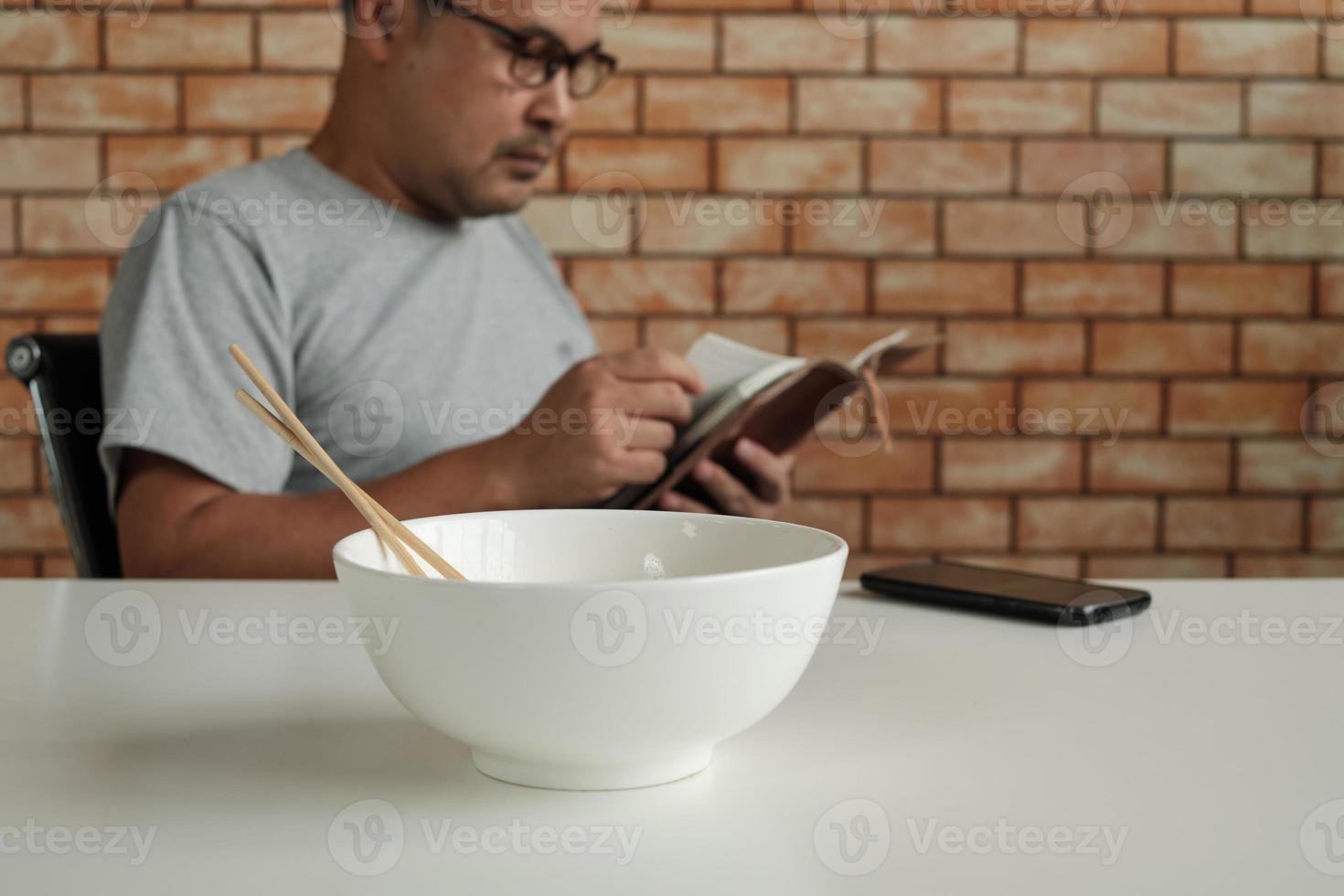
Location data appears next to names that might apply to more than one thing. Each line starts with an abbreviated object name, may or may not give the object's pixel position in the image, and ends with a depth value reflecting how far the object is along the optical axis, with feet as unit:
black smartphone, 2.45
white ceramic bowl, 1.33
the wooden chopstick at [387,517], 1.64
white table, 1.28
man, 3.78
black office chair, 3.75
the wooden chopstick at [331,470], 1.59
